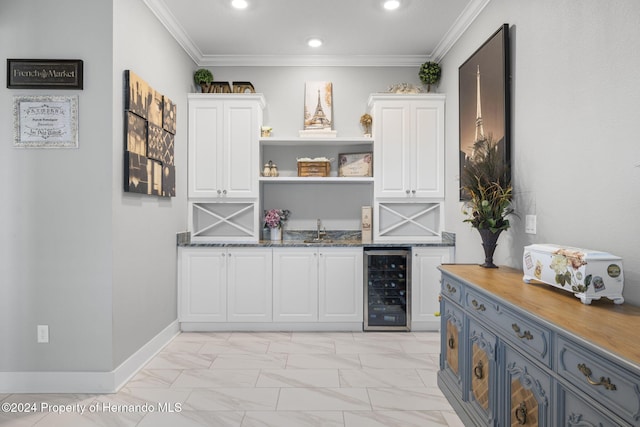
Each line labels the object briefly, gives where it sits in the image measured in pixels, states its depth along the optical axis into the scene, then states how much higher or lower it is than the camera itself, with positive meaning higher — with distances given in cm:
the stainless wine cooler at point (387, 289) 394 -74
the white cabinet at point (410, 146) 410 +74
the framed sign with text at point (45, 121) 259 +63
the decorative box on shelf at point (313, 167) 423 +54
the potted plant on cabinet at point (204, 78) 420 +149
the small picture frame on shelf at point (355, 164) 429 +58
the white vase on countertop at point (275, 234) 427 -19
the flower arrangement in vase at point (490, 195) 247 +14
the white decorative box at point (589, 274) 155 -23
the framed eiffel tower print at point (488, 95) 266 +93
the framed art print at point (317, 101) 439 +131
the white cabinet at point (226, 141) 407 +79
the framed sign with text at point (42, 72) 258 +95
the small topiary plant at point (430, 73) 421 +156
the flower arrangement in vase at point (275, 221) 424 -5
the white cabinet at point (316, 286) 393 -70
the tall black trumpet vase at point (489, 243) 249 -17
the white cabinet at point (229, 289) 393 -73
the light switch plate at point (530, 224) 235 -5
